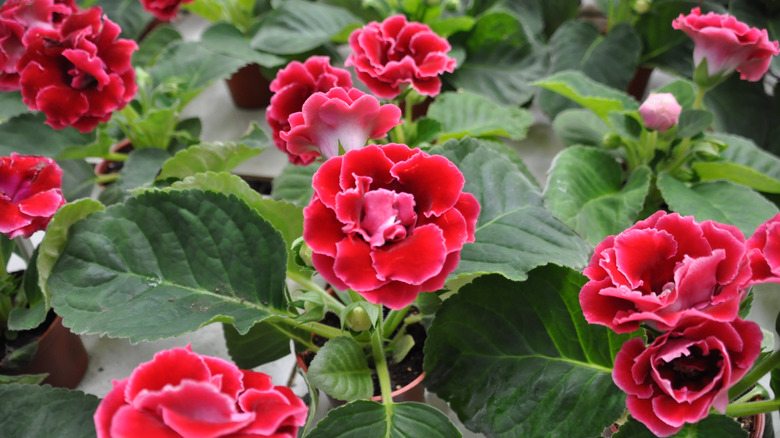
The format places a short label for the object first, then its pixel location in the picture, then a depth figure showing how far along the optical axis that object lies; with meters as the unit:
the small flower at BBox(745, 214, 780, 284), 0.44
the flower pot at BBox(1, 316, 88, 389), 0.77
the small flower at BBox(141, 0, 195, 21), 1.06
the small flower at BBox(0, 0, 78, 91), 0.80
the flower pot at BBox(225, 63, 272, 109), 1.27
